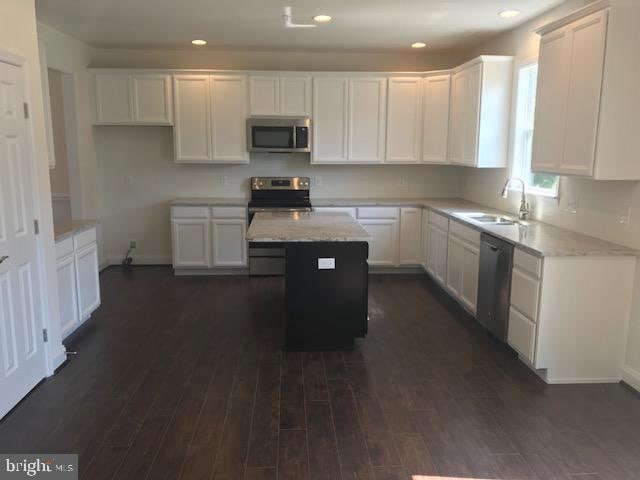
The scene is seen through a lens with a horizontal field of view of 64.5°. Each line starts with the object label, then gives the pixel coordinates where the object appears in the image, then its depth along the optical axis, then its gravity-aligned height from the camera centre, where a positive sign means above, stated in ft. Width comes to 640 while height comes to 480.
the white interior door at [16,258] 9.43 -2.03
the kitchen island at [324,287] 12.29 -3.19
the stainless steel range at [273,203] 19.69 -1.91
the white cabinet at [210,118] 19.51 +1.40
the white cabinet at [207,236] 19.66 -3.13
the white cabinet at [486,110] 16.19 +1.53
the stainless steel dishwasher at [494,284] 12.30 -3.22
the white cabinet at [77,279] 12.59 -3.31
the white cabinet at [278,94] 19.60 +2.36
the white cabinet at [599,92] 10.09 +1.35
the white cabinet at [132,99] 19.39 +2.10
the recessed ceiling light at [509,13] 14.03 +3.98
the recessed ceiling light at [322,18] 14.92 +4.04
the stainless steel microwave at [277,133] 19.67 +0.84
